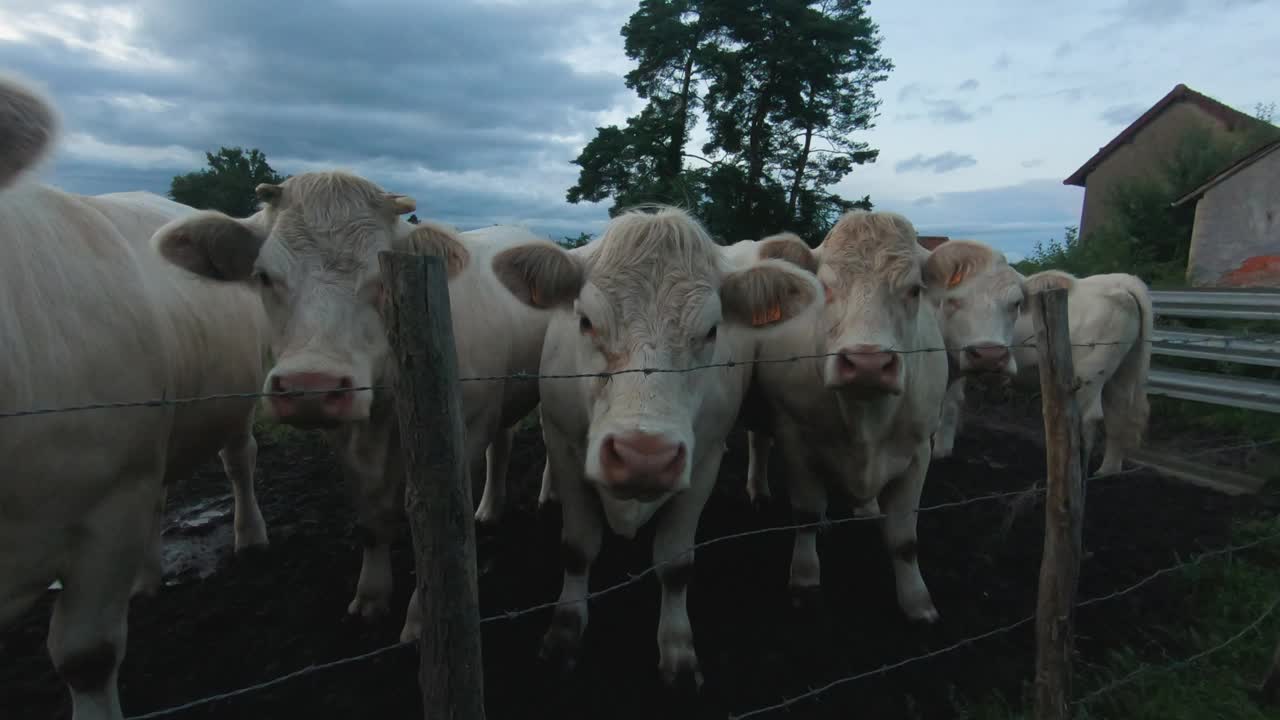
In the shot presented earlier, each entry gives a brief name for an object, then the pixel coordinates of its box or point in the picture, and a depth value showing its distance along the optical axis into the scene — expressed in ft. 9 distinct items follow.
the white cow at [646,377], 7.74
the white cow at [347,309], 8.10
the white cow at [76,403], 6.39
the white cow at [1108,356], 21.36
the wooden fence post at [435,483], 4.75
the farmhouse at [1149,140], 68.53
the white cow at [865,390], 10.43
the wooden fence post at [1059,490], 8.02
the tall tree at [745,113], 57.98
